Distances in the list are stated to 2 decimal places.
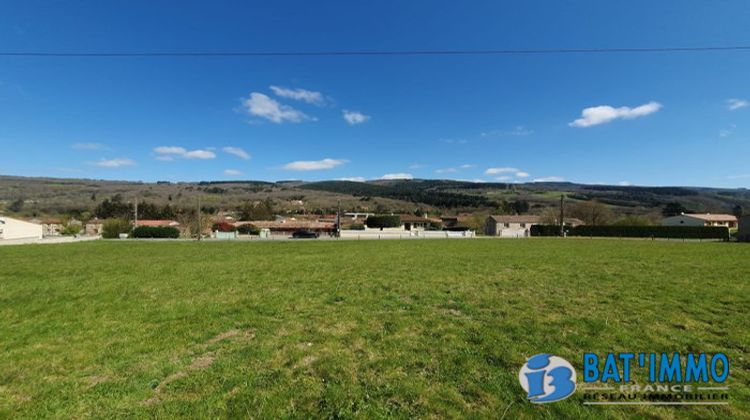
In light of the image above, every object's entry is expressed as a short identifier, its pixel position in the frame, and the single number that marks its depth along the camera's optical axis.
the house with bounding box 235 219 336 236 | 72.18
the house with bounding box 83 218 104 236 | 71.62
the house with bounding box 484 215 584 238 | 78.20
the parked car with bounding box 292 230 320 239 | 54.17
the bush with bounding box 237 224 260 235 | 68.12
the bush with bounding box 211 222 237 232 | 71.62
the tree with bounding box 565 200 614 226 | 75.94
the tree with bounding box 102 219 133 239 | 55.66
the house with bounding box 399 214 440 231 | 91.94
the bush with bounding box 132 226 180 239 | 55.72
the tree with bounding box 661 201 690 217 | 94.41
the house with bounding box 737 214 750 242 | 40.91
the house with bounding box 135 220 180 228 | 71.96
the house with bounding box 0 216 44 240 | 52.84
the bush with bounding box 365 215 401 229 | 78.00
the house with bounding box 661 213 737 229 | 73.00
